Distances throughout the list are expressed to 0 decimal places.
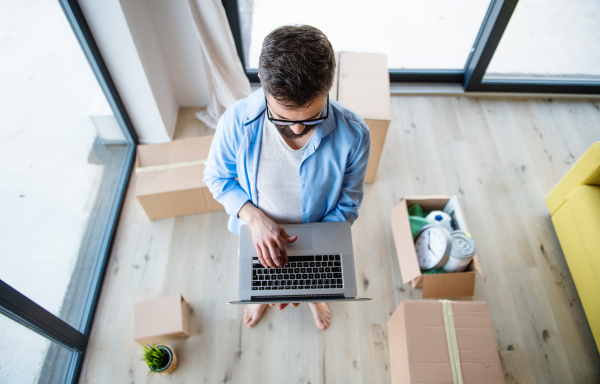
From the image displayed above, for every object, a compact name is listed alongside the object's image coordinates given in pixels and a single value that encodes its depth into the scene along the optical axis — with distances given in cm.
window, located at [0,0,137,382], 140
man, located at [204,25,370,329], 83
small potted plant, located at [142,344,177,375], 157
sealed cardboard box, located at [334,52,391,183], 188
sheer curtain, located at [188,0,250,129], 185
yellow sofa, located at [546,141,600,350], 165
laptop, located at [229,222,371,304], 129
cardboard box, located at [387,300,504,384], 142
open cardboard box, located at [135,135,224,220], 190
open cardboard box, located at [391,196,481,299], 173
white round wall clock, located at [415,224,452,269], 173
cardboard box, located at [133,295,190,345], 166
